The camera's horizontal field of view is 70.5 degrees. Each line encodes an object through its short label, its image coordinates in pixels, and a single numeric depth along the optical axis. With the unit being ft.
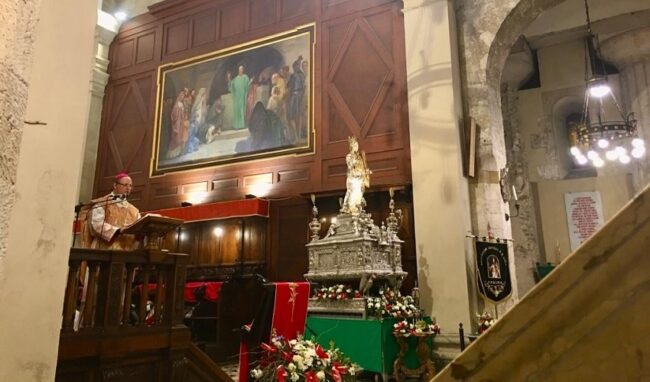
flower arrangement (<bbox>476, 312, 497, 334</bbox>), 22.03
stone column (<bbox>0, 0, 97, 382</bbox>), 6.20
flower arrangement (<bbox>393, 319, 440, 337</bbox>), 19.99
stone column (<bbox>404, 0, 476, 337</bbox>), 23.73
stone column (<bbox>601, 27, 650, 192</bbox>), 38.99
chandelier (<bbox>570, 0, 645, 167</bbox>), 30.76
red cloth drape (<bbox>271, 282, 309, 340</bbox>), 14.47
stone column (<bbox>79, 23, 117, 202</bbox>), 40.81
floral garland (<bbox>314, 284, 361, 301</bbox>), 21.58
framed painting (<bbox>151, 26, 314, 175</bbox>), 33.32
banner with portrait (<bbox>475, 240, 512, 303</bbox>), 23.27
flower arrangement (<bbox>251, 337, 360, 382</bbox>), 9.01
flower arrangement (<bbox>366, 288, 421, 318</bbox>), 20.86
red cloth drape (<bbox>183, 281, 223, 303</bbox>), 25.09
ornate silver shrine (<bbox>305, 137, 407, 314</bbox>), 21.95
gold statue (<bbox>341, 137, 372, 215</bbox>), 23.84
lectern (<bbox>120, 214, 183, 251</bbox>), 12.23
